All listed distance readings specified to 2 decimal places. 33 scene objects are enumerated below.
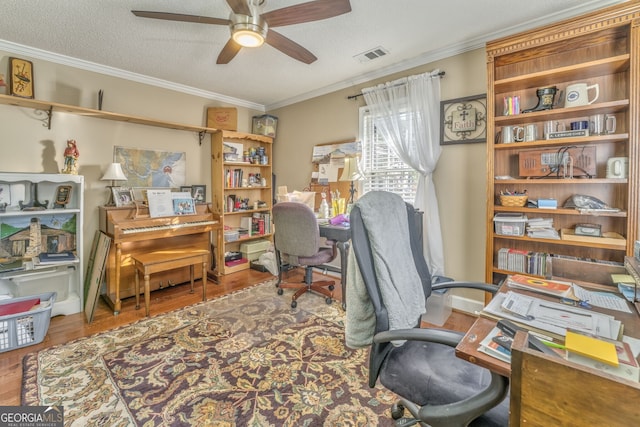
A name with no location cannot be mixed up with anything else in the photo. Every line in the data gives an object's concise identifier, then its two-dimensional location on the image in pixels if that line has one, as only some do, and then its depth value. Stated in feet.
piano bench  8.48
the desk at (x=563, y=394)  1.43
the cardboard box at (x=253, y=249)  13.29
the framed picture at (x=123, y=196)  9.78
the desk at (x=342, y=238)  8.91
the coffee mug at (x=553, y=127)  7.06
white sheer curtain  8.95
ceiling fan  5.28
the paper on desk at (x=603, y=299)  3.50
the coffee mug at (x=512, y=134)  7.41
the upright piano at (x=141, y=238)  8.86
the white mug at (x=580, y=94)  6.55
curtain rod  8.84
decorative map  10.50
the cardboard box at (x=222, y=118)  12.37
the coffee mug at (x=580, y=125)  6.64
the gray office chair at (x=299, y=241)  8.73
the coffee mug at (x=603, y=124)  6.43
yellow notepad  2.15
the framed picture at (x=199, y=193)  12.22
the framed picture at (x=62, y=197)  8.76
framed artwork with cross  8.24
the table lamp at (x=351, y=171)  10.65
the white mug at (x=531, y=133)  7.22
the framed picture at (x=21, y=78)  8.08
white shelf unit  8.10
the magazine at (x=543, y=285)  3.85
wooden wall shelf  8.15
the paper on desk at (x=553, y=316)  2.89
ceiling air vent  8.70
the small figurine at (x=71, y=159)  8.75
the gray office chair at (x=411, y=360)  2.71
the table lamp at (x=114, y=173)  9.27
